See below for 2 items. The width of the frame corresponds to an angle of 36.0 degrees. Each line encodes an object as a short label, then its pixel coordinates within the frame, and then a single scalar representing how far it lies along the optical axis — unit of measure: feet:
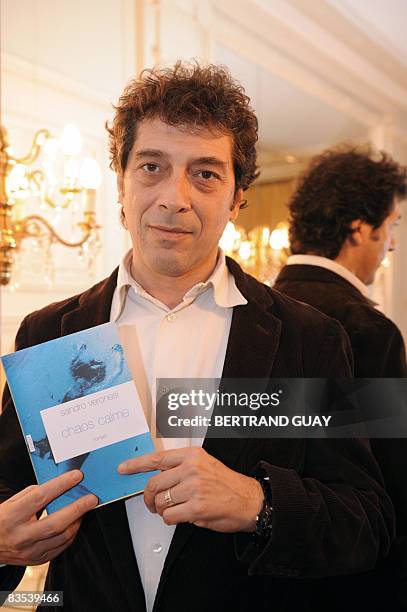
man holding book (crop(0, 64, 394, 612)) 2.77
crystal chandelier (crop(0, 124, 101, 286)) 6.03
